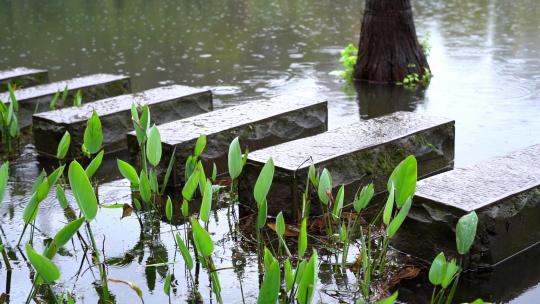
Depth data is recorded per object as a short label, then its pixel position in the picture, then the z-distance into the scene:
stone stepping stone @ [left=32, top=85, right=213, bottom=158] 6.09
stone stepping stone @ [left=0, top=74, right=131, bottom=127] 6.99
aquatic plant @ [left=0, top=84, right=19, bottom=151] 5.90
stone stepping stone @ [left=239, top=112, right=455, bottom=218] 4.62
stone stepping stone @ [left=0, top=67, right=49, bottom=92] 8.11
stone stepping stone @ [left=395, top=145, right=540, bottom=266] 3.87
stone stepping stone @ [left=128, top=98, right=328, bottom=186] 5.33
